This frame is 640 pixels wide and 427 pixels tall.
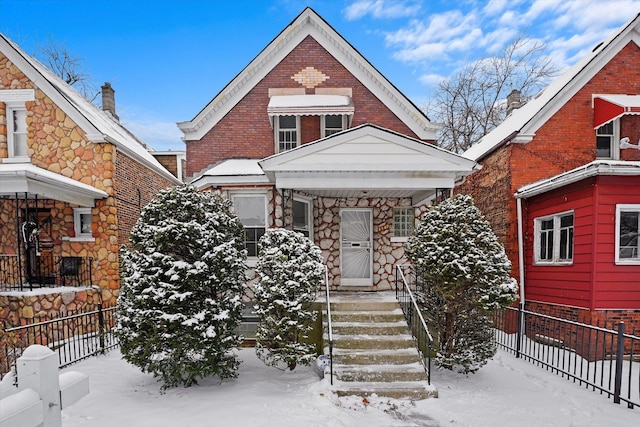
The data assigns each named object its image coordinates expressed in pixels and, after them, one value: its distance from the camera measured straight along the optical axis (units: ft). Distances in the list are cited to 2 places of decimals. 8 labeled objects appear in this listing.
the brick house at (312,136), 28.58
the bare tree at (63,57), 57.16
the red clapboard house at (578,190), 24.45
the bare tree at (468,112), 68.08
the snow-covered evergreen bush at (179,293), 16.70
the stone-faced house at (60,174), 31.65
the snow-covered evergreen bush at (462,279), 18.47
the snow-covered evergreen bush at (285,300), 18.65
